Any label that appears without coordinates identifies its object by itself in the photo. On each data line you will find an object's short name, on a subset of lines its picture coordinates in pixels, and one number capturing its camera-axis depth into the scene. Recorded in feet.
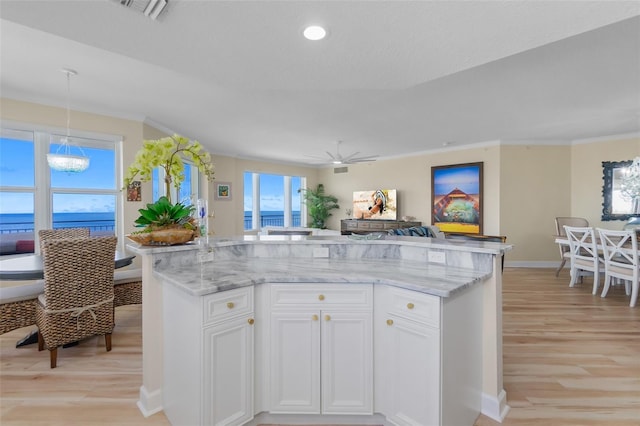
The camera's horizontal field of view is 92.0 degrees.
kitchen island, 5.19
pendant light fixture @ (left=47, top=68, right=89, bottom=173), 10.25
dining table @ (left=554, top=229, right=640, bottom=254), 12.74
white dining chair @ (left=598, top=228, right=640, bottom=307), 12.35
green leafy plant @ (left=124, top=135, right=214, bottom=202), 6.71
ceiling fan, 20.63
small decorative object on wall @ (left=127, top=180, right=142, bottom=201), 14.79
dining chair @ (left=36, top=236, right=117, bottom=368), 7.80
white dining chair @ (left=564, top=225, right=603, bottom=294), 14.23
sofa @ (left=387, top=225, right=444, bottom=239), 12.55
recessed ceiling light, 5.51
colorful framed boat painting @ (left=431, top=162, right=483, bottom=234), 21.33
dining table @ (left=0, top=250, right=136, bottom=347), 7.73
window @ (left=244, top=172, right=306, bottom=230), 28.02
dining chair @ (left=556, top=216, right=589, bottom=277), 17.47
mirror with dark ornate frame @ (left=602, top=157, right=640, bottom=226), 17.89
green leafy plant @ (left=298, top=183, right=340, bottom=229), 30.17
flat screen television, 25.76
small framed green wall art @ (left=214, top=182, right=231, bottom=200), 24.59
